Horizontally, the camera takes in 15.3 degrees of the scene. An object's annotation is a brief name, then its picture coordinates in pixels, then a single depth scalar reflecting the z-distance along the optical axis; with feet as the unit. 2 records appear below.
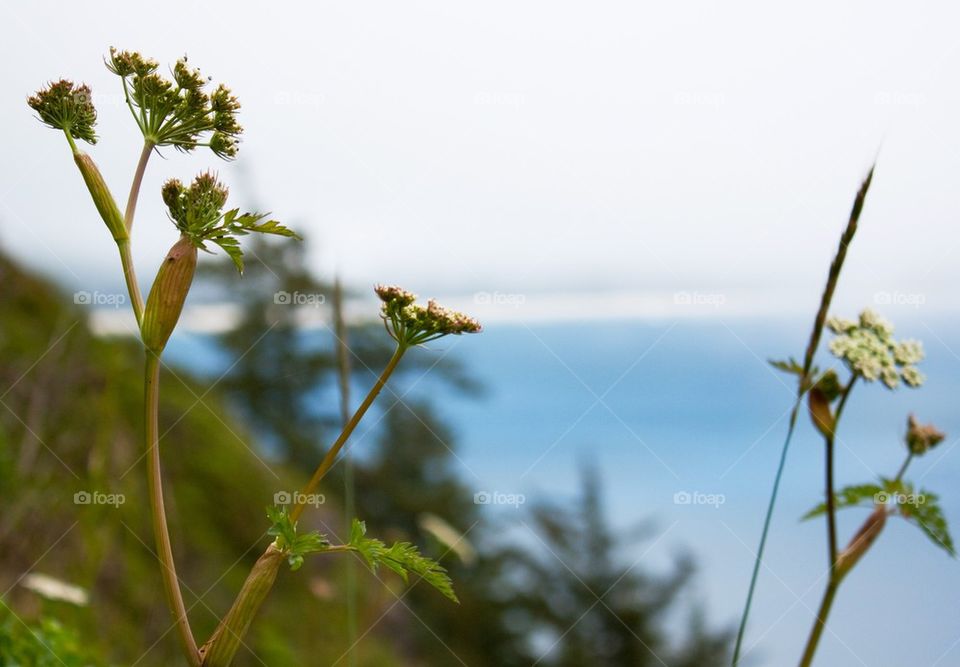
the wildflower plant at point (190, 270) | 4.77
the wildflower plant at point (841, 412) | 5.31
